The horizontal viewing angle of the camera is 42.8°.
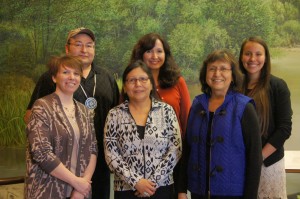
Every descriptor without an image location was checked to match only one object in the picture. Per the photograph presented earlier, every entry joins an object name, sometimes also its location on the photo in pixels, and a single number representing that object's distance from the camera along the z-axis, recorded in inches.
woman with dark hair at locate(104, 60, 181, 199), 82.9
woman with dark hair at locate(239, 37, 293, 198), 94.0
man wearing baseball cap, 96.0
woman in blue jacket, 77.3
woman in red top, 102.9
